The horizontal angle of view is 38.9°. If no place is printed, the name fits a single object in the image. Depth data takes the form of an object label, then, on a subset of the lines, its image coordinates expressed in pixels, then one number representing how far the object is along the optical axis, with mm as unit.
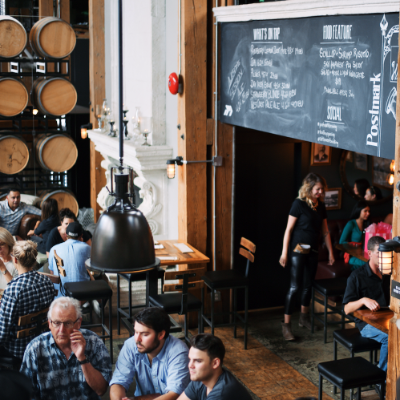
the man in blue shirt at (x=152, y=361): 3227
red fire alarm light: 5723
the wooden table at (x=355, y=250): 5700
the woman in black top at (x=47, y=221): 6457
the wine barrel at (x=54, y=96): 7566
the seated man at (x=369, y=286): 4207
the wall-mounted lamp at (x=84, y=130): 9148
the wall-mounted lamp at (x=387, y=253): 3164
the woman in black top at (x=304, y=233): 5539
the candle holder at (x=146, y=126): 6359
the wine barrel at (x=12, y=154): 7430
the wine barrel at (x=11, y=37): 6926
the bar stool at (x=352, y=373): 3592
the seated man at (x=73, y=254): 5250
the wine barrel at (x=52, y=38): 7312
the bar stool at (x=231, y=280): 5316
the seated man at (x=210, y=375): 2848
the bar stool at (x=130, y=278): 5453
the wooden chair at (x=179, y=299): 4879
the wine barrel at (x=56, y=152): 7871
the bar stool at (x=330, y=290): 5461
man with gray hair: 3139
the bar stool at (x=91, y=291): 4945
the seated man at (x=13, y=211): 7125
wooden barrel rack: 7109
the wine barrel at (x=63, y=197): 8164
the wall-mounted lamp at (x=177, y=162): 5676
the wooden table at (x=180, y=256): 5293
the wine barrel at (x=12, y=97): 7117
